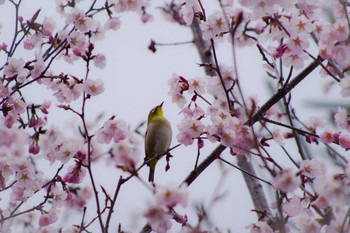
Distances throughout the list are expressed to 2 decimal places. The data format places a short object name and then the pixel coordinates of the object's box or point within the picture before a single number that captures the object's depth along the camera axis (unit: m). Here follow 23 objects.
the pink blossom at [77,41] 7.41
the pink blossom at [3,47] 7.56
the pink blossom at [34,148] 7.16
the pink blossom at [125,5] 8.52
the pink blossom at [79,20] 7.60
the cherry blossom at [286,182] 4.35
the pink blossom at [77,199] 7.27
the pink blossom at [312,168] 5.45
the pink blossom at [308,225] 5.41
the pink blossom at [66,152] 6.52
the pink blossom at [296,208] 5.61
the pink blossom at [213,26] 6.47
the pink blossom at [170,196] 4.29
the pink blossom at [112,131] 6.78
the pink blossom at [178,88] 6.75
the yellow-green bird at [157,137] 8.54
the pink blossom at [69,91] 7.23
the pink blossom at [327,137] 6.27
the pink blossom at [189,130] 6.16
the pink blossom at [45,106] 7.45
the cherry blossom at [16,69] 6.91
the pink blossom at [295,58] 5.91
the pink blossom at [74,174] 6.44
